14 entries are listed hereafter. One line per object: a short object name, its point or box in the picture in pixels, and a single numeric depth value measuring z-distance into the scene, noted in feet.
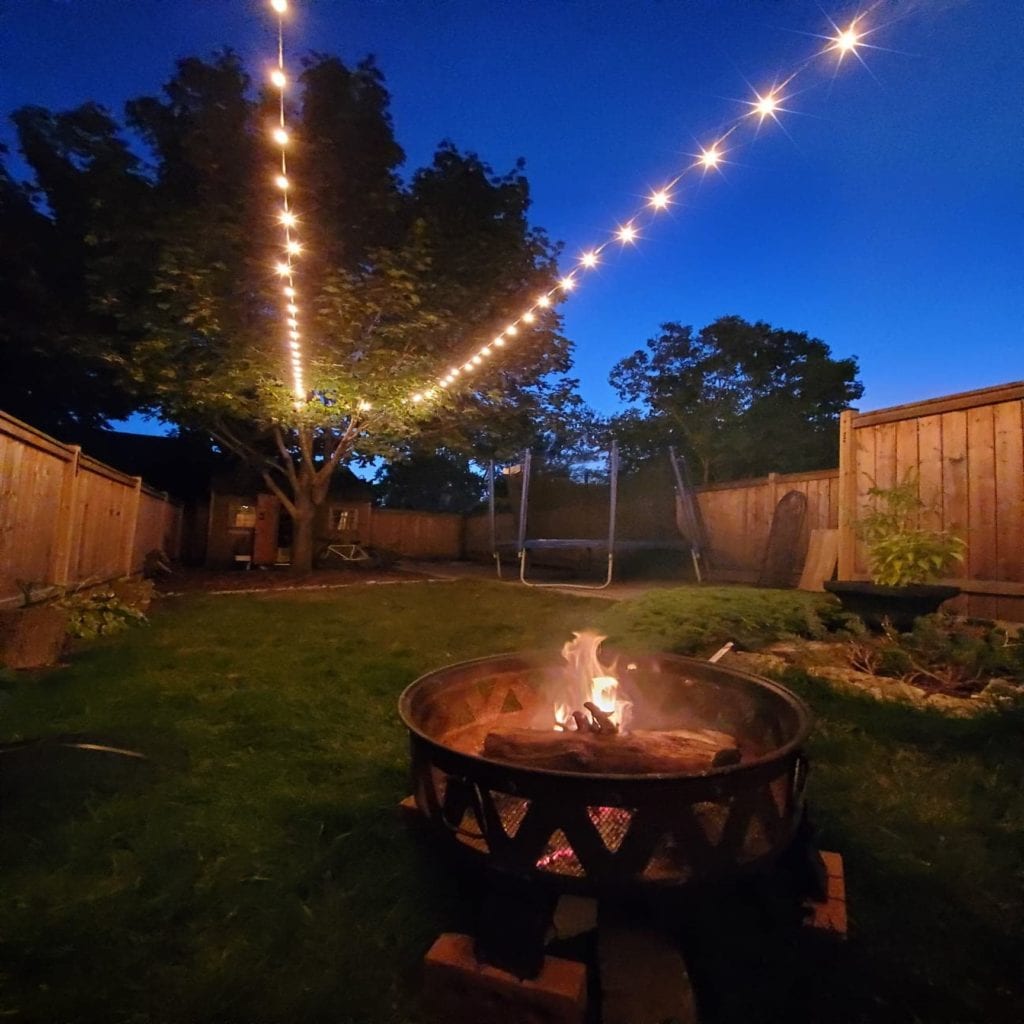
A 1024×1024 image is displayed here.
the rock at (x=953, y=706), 8.09
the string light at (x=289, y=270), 10.40
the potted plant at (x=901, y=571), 10.62
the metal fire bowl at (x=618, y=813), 3.56
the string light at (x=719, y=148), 9.34
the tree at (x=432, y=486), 78.18
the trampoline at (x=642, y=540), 24.23
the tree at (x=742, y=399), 53.52
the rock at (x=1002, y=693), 8.02
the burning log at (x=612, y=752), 4.42
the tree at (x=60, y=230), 25.38
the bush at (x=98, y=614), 14.06
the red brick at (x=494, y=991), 3.26
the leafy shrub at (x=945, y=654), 9.14
